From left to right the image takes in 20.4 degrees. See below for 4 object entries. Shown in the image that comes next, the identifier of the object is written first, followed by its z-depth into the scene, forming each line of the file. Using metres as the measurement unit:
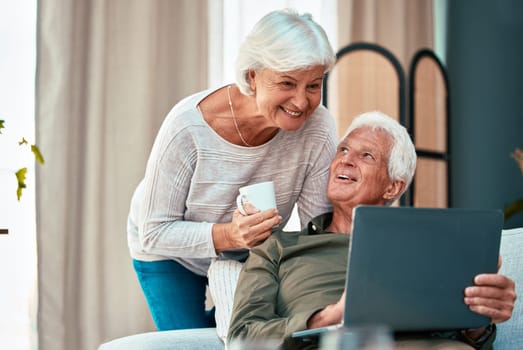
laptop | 3.15
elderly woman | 3.54
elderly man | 3.28
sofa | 3.46
